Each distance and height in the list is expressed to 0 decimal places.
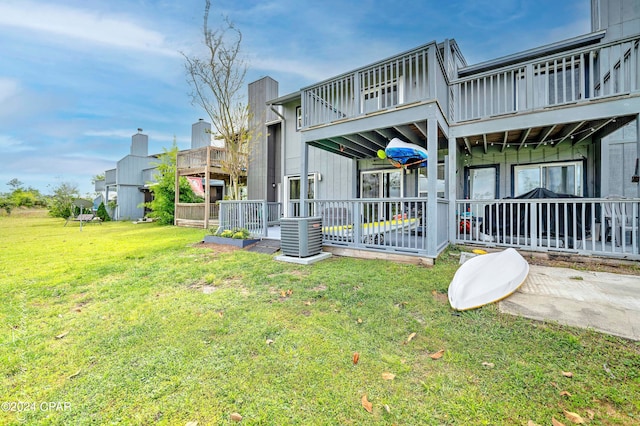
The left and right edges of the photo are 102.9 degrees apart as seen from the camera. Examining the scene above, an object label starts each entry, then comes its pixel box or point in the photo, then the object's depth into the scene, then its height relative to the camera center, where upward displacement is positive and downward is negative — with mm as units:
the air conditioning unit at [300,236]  5930 -562
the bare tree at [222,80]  9477 +5004
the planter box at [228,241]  7644 -874
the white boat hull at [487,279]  3262 -952
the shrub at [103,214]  19234 -32
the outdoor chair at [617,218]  4770 -162
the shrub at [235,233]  7852 -653
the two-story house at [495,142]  5262 +1975
